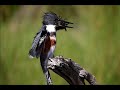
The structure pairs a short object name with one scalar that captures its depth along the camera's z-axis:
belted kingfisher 5.44
